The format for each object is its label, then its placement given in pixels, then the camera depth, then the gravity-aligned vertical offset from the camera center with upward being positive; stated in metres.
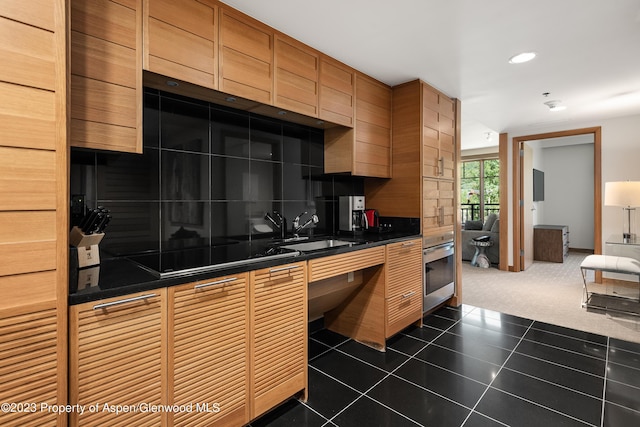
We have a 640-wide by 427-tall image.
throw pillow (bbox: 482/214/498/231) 5.99 -0.21
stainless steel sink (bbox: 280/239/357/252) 2.49 -0.28
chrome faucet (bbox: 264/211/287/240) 2.53 -0.10
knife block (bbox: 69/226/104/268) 1.44 -0.16
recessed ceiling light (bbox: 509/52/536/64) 2.45 +1.25
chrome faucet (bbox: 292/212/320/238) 2.65 -0.10
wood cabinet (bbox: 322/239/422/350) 2.51 -0.75
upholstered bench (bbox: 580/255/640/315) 3.39 -0.67
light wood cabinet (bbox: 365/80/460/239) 2.93 +0.48
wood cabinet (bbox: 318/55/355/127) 2.40 +0.97
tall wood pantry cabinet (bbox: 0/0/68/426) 0.96 +0.00
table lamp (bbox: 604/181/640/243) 3.63 +0.20
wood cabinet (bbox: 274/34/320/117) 2.07 +0.96
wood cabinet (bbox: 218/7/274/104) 1.79 +0.94
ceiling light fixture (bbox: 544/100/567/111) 3.67 +1.29
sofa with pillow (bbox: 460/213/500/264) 5.62 -0.43
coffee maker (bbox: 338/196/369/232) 2.98 -0.03
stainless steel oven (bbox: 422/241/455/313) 2.99 -0.65
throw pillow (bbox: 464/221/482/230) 6.35 -0.28
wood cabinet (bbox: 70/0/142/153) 1.34 +0.62
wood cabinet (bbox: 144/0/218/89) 1.53 +0.90
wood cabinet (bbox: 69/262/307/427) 1.12 -0.61
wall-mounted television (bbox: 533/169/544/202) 6.40 +0.56
